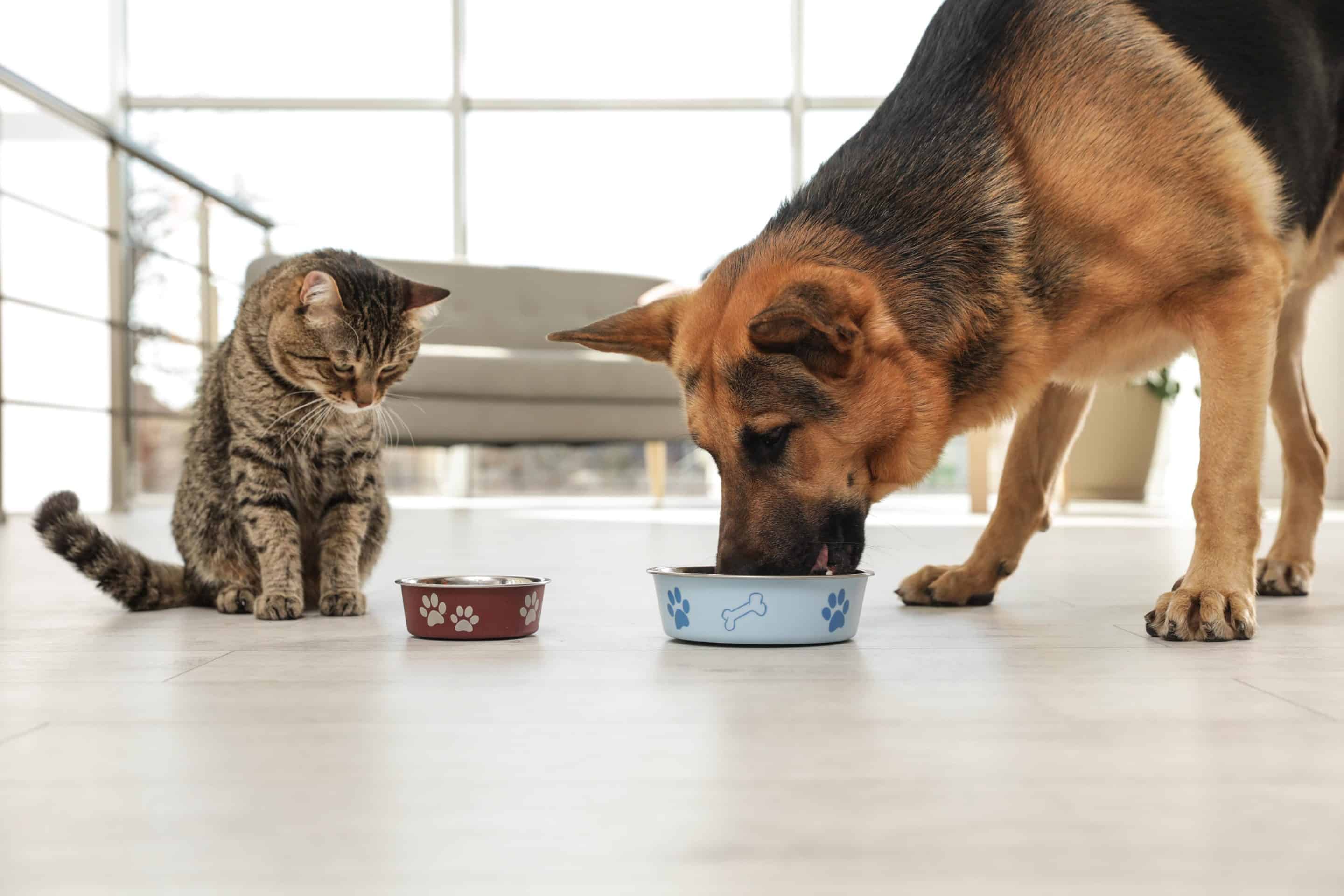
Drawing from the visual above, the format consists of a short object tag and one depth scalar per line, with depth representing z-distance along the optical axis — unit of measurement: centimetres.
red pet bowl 171
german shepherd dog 166
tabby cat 208
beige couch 604
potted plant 633
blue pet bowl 158
